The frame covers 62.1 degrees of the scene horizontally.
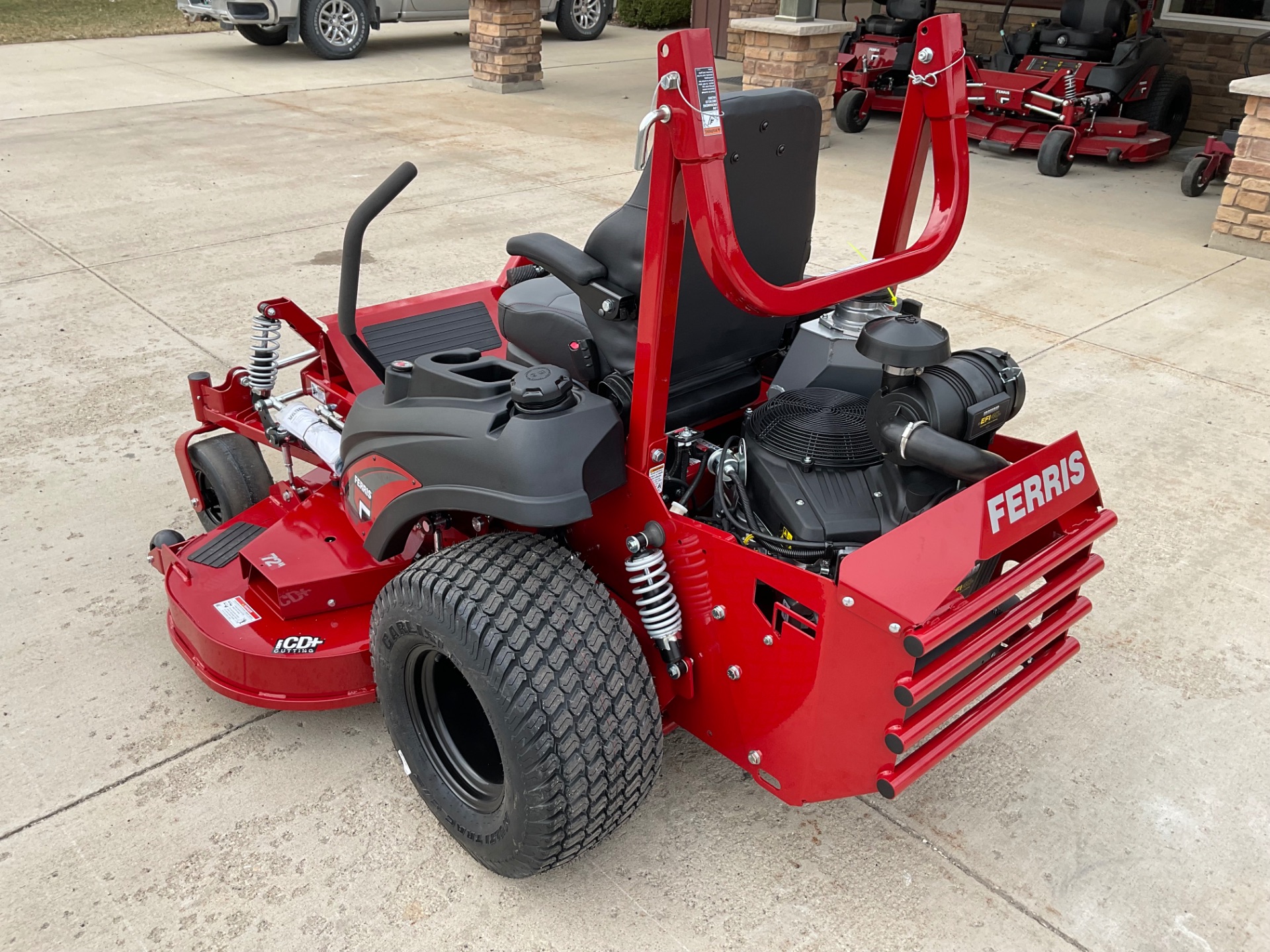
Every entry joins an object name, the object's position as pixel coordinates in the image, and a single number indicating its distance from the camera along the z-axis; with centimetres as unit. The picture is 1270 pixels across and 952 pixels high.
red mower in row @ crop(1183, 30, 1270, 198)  738
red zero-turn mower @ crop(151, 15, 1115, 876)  187
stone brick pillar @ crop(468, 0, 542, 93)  1024
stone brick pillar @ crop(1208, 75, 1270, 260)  602
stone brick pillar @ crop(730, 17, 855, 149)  814
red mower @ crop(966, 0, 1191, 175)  793
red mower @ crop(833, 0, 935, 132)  895
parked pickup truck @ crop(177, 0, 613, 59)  1138
